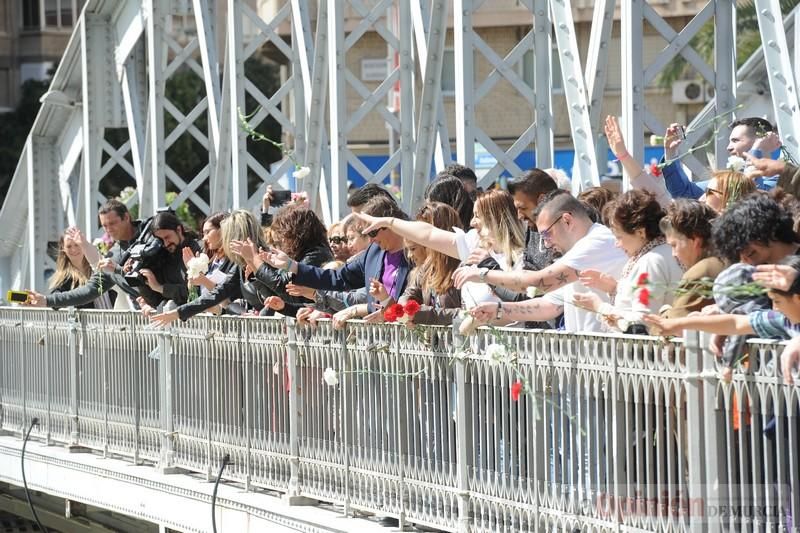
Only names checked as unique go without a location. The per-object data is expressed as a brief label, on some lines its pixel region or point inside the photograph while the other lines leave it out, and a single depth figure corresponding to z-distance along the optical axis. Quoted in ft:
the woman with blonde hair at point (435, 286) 56.75
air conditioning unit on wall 299.17
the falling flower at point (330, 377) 61.46
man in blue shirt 60.03
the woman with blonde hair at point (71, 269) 96.63
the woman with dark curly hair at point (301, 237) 69.41
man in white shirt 51.65
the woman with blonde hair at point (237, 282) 72.33
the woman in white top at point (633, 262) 47.16
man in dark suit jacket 62.95
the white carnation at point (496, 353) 49.85
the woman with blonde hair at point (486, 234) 56.34
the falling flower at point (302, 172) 86.41
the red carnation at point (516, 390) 49.37
